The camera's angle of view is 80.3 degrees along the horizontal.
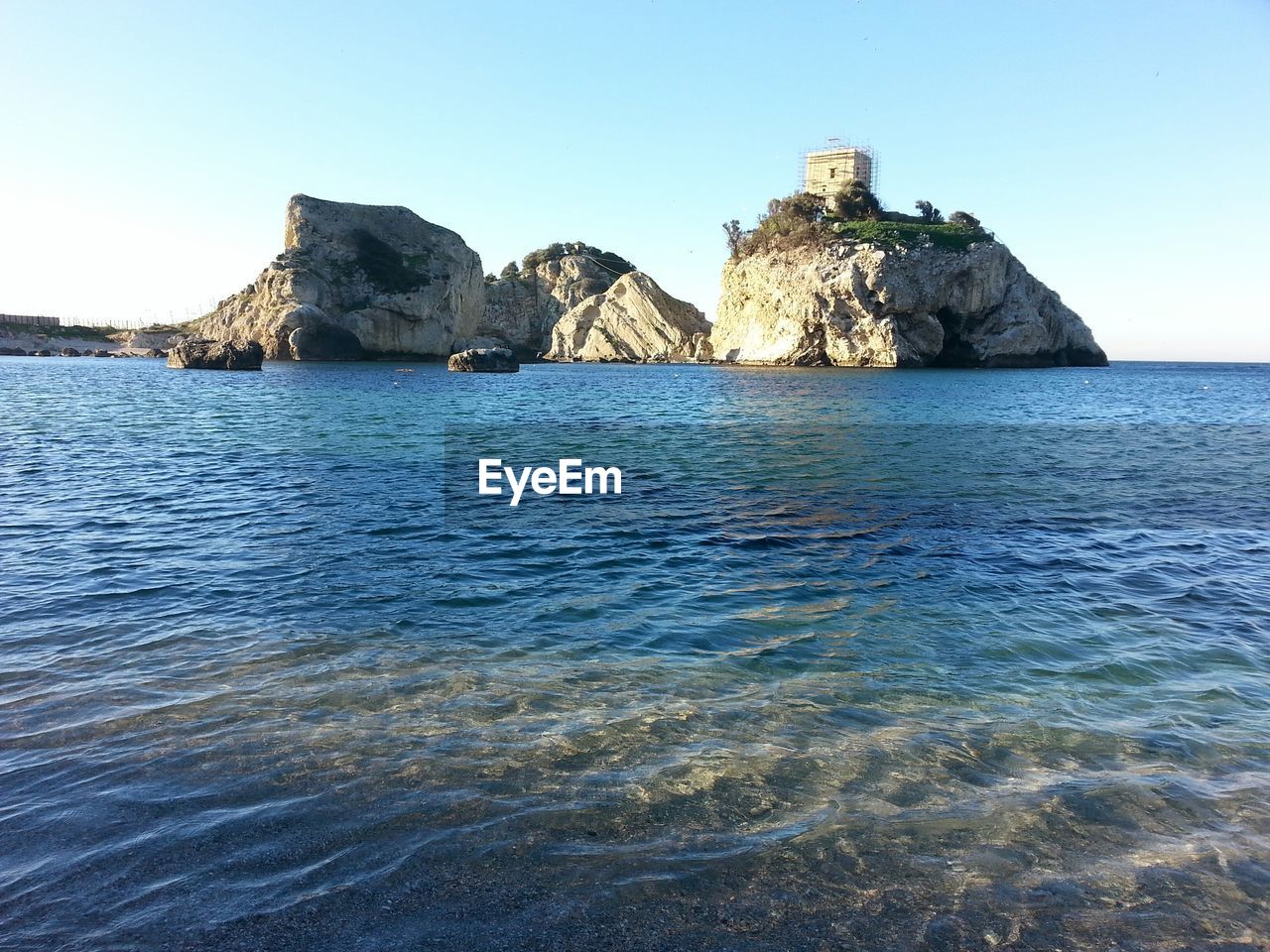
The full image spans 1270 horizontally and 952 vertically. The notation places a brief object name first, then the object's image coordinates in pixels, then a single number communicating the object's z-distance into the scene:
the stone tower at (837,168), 135.12
